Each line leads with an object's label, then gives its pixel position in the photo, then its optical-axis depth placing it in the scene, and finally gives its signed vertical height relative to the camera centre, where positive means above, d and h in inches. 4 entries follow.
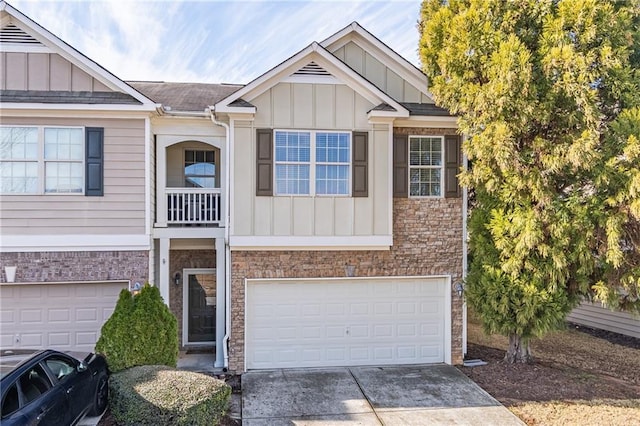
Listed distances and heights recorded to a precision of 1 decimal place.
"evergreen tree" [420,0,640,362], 277.6 +52.3
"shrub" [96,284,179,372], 276.2 -85.4
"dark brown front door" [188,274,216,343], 425.4 -99.9
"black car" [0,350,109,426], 183.5 -90.7
